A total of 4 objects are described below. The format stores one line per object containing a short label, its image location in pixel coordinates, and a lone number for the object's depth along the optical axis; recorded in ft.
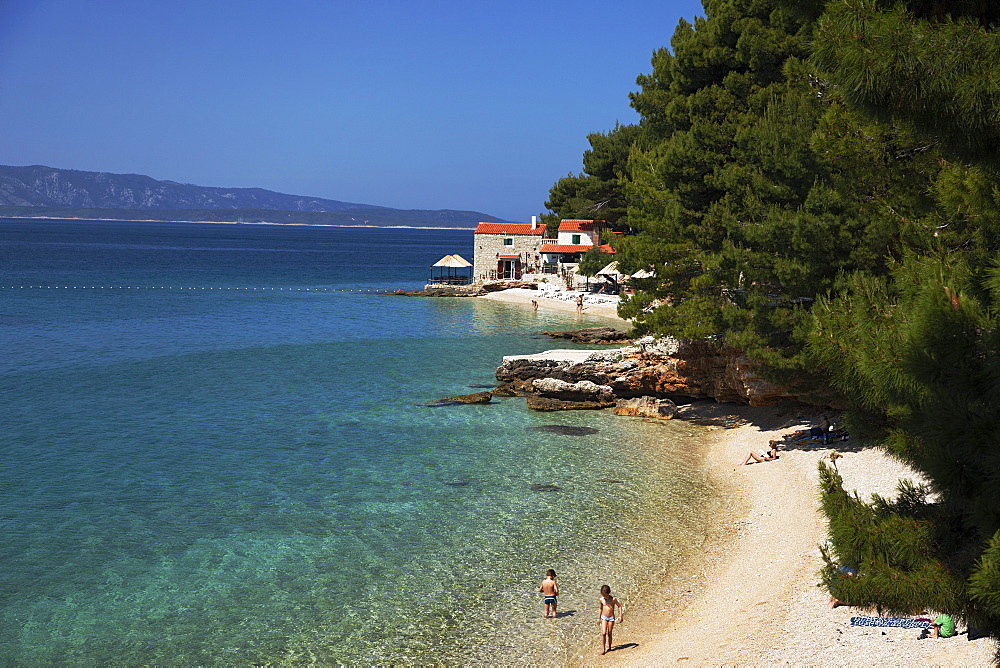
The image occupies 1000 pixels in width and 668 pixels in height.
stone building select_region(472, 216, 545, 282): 285.64
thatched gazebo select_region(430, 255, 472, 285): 290.56
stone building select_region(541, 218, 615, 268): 258.78
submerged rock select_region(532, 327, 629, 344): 154.61
